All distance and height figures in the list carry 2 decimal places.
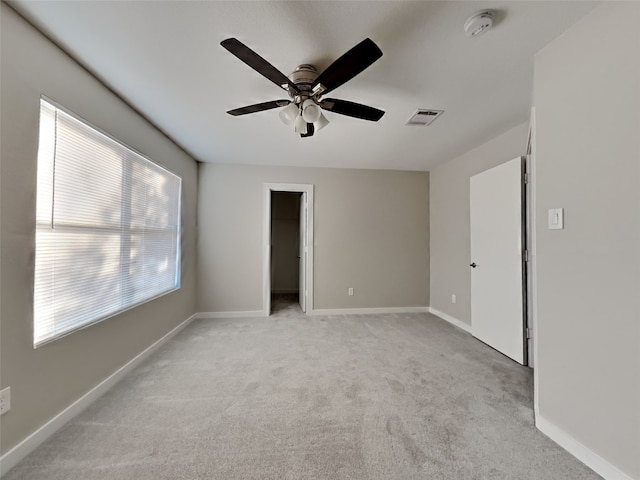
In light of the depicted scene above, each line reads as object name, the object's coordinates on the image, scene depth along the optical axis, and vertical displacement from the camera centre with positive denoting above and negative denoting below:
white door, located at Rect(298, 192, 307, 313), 4.18 -0.12
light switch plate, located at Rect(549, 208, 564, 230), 1.47 +0.17
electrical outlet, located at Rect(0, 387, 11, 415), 1.27 -0.79
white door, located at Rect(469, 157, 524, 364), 2.56 -0.13
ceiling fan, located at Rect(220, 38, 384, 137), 1.31 +0.99
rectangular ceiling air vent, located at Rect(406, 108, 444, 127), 2.31 +1.23
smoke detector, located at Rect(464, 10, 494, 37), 1.31 +1.18
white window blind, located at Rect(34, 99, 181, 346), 1.52 +0.12
